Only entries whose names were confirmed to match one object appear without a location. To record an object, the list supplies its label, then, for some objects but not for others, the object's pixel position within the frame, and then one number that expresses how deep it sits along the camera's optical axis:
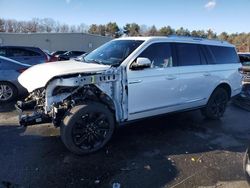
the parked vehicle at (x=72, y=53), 16.74
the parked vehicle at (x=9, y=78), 5.31
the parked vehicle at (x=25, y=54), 7.43
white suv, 2.97
